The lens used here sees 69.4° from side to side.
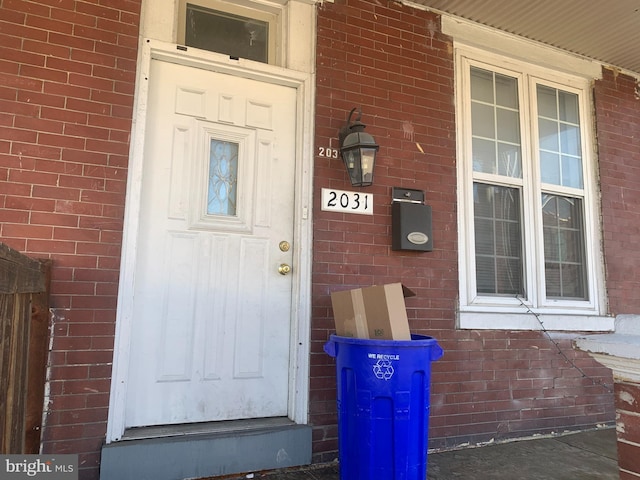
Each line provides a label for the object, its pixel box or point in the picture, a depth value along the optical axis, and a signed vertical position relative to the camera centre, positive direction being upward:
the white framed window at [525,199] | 3.81 +0.95
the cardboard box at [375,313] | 2.45 -0.05
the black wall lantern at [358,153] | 3.15 +1.03
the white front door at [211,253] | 2.84 +0.30
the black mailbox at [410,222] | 3.41 +0.61
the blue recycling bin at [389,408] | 2.33 -0.53
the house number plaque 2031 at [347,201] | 3.26 +0.72
